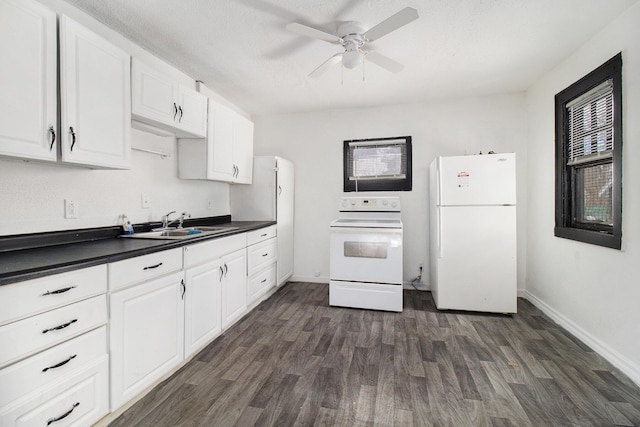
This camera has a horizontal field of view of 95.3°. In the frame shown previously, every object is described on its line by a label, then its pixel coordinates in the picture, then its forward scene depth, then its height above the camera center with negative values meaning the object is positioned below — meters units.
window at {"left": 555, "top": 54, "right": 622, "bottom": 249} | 2.06 +0.44
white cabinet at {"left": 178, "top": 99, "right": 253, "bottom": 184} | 2.78 +0.63
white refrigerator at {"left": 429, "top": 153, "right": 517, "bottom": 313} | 2.88 -0.20
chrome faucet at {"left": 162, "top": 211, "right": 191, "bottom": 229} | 2.58 -0.05
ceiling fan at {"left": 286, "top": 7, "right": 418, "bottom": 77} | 1.77 +1.20
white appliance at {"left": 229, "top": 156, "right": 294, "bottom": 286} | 3.60 +0.19
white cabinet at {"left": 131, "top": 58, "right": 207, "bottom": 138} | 2.03 +0.87
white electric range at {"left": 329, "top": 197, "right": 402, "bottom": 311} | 3.04 -0.55
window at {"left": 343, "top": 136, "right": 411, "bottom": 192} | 3.83 +0.66
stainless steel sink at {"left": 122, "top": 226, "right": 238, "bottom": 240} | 2.08 -0.16
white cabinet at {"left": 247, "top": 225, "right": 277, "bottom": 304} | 2.89 -0.53
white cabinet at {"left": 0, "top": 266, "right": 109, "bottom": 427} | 1.08 -0.57
